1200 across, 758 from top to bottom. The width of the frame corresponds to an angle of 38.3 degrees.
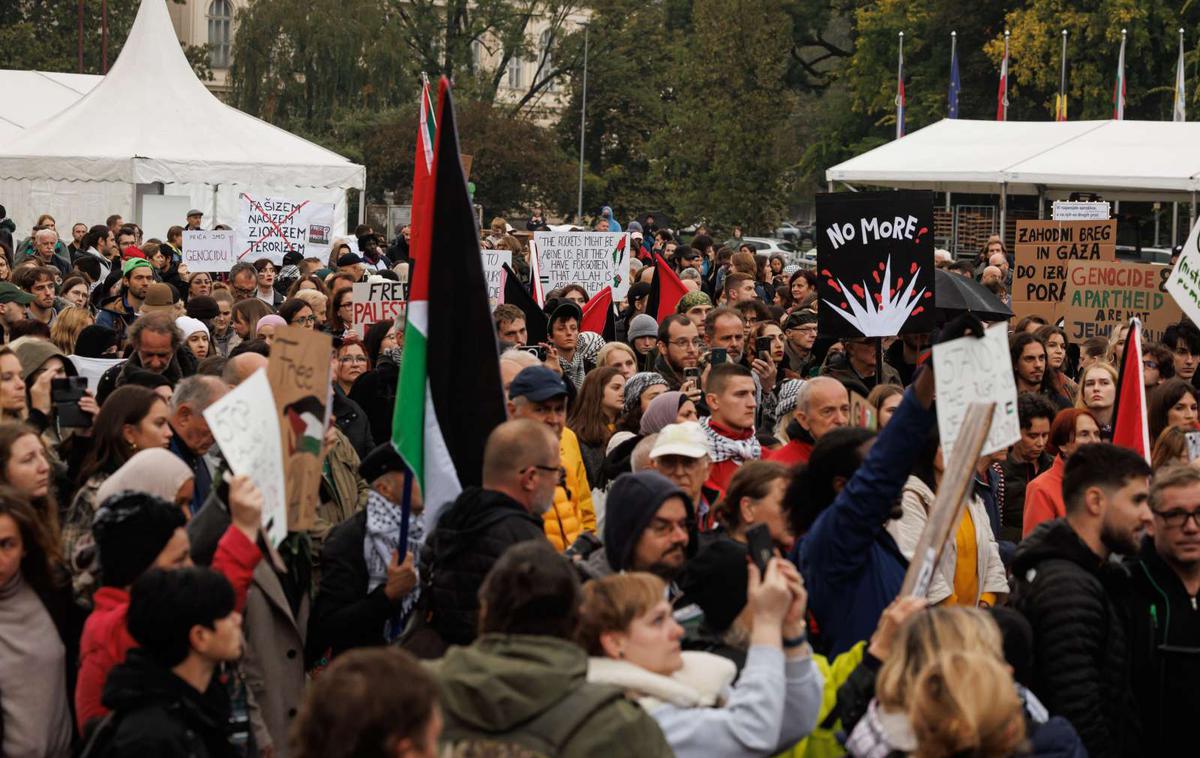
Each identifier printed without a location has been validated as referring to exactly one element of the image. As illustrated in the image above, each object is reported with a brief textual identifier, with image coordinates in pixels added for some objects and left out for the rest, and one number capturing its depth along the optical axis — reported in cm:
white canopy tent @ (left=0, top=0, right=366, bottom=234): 2769
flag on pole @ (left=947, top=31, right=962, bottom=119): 3769
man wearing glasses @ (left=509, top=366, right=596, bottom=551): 654
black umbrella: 1275
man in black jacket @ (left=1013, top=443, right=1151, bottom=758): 482
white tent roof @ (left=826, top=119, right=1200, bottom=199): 2447
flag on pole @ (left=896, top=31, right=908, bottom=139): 3747
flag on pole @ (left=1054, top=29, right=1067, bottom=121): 3503
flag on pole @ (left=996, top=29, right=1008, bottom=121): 3484
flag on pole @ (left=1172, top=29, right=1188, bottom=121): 3275
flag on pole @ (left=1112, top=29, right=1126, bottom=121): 3400
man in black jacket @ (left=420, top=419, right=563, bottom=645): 492
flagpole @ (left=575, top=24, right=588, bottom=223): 5009
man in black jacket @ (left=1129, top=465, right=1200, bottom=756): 510
